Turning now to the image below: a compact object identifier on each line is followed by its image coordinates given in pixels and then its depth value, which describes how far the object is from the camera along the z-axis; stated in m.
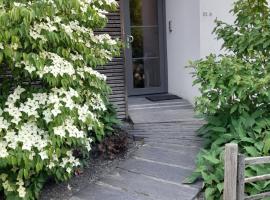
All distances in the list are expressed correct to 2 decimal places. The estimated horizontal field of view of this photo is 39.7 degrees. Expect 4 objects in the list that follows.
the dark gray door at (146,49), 6.19
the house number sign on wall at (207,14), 5.11
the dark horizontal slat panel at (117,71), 4.57
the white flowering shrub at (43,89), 2.65
